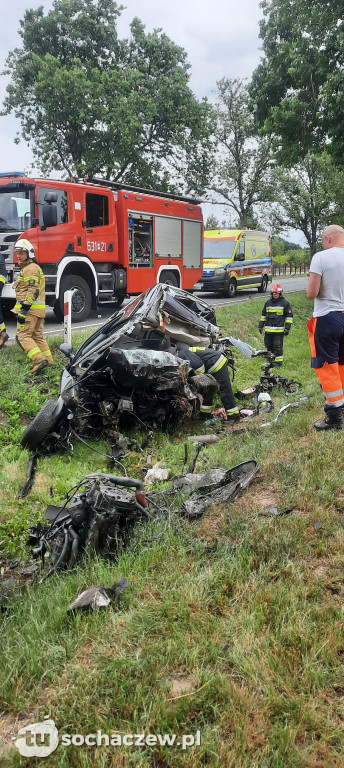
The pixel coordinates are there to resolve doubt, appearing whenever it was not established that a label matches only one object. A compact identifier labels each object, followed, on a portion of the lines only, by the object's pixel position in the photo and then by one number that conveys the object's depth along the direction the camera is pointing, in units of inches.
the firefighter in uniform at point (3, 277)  313.3
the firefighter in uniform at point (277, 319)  355.3
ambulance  687.1
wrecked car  203.3
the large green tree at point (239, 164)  1402.6
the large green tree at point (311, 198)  1405.0
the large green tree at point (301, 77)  508.4
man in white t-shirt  174.1
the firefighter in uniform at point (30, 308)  287.3
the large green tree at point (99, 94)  831.7
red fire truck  376.2
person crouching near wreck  239.0
